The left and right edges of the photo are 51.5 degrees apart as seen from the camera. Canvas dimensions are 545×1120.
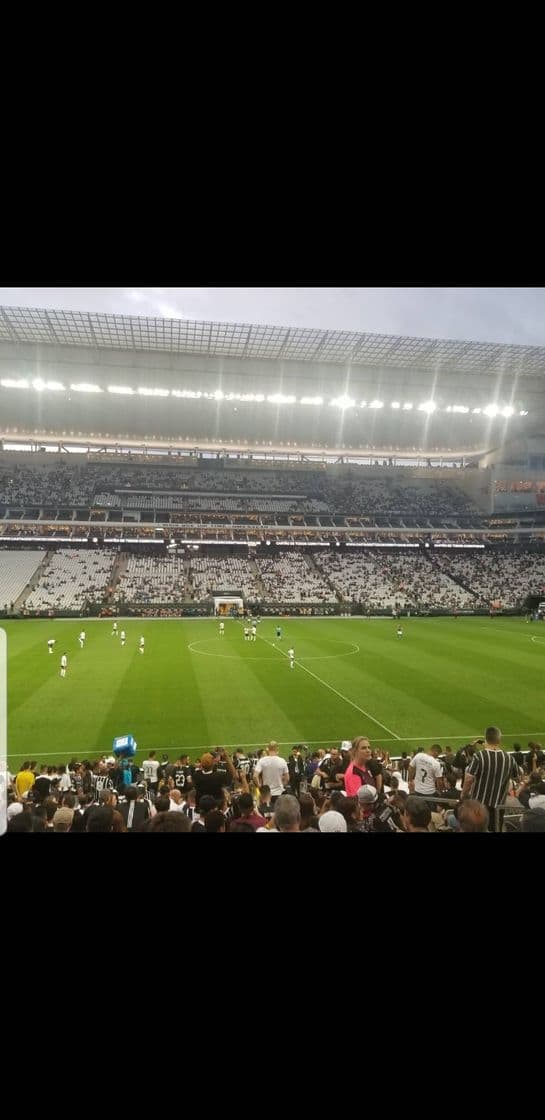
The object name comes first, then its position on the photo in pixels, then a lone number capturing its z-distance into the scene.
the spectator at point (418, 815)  3.93
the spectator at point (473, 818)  3.69
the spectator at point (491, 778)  5.00
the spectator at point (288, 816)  3.84
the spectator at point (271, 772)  6.88
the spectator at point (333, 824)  4.06
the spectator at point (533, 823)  3.56
